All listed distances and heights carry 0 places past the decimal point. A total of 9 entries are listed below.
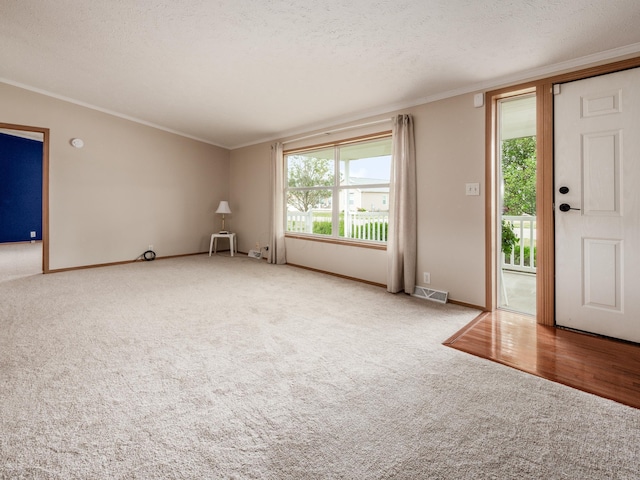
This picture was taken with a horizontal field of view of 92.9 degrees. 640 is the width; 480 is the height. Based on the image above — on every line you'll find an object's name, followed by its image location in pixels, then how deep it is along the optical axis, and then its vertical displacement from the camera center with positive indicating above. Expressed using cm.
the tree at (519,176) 555 +119
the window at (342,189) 419 +77
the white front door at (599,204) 228 +27
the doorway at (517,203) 307 +59
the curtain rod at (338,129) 384 +158
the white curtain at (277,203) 525 +64
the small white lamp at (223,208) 613 +65
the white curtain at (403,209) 347 +34
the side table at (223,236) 610 -2
